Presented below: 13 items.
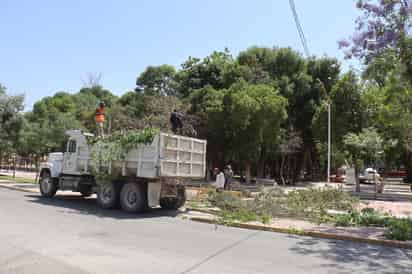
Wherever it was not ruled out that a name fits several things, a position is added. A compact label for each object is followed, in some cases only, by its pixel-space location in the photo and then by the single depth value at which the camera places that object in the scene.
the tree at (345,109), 27.22
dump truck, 12.77
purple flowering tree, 11.59
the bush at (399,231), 9.51
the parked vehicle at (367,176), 38.25
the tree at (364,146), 23.61
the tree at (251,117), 27.75
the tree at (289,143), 33.07
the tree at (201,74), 38.24
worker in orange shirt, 15.47
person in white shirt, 17.48
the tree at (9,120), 29.23
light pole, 26.45
